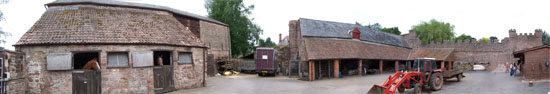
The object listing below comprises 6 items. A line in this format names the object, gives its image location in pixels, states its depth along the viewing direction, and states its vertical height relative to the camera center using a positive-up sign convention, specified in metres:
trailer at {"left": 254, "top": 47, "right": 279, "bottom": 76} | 28.38 -0.86
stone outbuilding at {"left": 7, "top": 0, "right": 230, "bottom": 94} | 14.34 -0.02
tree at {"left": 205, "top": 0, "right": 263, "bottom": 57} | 42.75 +3.74
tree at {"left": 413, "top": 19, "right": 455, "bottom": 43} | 54.22 +2.78
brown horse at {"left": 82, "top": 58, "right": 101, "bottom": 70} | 14.43 -0.58
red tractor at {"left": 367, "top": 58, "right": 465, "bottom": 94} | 13.95 -1.29
